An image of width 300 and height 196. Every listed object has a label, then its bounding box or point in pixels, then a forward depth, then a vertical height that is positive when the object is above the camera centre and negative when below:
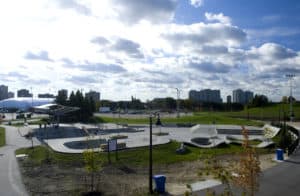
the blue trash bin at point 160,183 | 12.05 -4.42
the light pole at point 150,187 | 11.99 -4.58
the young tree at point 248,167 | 5.04 -1.49
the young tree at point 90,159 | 13.21 -3.43
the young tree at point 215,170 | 5.03 -1.54
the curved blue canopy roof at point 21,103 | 95.38 -0.75
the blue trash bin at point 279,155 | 18.84 -4.49
